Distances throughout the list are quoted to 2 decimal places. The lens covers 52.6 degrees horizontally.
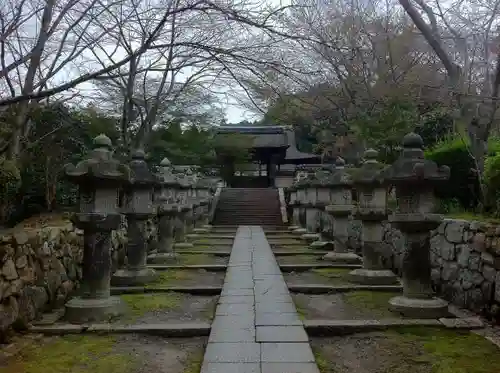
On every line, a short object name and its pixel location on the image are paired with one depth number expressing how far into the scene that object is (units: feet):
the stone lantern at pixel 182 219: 41.12
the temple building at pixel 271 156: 125.64
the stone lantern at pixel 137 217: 25.36
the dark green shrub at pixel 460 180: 31.83
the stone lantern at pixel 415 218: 19.07
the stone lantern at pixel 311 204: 44.60
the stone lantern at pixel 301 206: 51.95
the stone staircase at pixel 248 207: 76.63
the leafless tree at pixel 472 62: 32.37
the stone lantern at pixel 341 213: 32.35
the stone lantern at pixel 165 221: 33.22
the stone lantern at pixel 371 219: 25.52
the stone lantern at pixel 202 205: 60.30
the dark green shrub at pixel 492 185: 24.48
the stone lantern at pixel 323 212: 39.50
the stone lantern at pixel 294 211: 62.26
